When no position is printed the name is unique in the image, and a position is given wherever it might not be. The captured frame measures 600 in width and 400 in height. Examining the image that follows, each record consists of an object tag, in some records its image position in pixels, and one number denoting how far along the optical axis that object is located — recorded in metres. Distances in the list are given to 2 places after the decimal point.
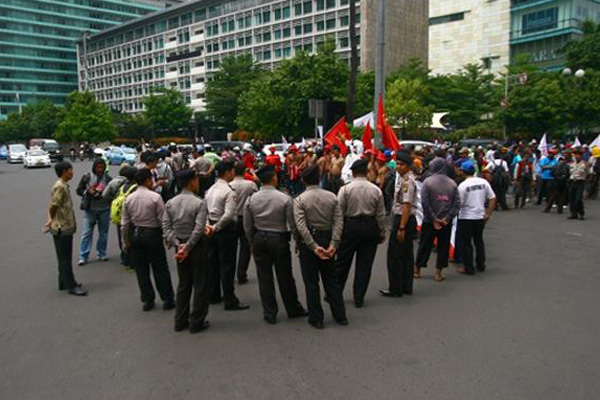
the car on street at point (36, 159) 37.03
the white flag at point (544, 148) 15.64
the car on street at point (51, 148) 47.94
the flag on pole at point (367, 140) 14.09
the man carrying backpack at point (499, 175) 14.12
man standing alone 6.84
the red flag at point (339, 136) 14.96
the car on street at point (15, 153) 44.69
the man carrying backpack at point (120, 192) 8.12
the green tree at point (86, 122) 61.34
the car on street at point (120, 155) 36.49
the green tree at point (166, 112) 72.31
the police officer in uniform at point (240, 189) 7.04
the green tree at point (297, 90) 39.06
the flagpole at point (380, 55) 14.33
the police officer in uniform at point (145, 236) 6.14
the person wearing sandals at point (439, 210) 7.42
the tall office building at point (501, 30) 53.59
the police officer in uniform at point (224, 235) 6.34
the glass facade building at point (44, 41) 111.94
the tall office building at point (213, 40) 67.06
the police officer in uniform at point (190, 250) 5.62
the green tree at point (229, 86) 62.53
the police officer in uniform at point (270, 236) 5.71
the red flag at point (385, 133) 11.58
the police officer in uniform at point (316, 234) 5.66
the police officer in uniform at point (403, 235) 6.86
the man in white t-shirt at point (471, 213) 8.01
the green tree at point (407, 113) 30.09
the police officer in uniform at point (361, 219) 6.17
